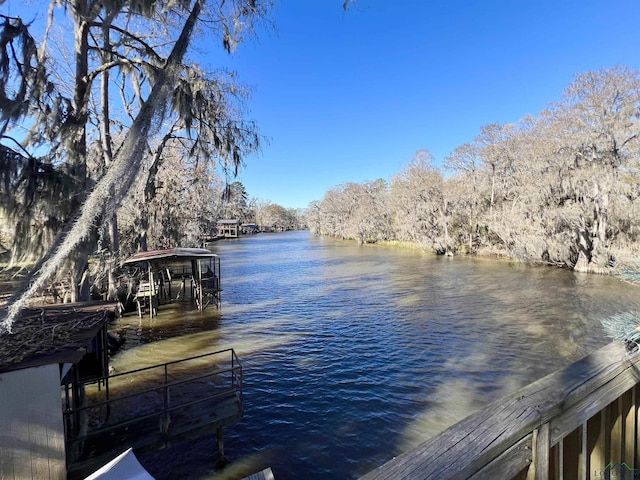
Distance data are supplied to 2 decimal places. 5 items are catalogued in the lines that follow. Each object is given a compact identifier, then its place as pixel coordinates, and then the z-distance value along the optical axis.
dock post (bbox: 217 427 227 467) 6.21
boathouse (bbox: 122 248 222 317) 15.32
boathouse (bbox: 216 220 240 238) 84.99
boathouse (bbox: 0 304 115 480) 4.29
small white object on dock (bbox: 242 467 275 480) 1.81
